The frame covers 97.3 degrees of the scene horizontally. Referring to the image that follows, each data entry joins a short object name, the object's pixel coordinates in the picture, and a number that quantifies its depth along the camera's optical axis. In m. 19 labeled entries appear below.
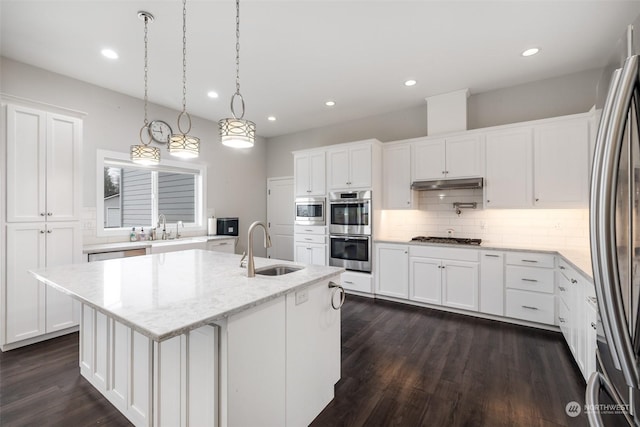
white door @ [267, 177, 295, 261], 5.97
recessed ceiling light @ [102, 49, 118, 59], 2.87
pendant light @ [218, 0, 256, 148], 1.74
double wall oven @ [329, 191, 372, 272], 4.24
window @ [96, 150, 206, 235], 3.83
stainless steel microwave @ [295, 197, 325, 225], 4.68
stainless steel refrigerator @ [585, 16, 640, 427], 0.53
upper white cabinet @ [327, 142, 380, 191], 4.21
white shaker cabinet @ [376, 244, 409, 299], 3.96
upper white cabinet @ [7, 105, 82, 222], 2.64
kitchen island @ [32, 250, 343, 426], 1.24
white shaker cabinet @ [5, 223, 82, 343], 2.63
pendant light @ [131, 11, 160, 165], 2.32
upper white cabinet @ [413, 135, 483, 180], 3.66
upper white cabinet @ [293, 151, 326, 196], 4.71
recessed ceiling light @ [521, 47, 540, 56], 2.88
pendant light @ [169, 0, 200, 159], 2.09
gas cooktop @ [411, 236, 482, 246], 3.70
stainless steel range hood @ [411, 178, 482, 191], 3.60
